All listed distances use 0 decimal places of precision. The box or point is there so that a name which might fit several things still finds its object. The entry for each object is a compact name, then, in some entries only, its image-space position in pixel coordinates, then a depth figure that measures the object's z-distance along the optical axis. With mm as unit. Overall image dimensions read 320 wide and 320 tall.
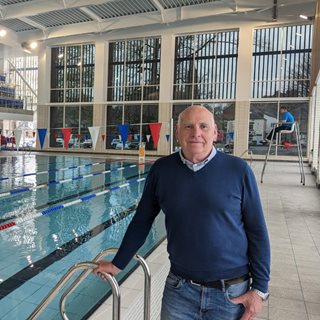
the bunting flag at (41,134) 15273
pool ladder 1346
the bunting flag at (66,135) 14825
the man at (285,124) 7359
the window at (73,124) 18391
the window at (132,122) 17141
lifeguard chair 7441
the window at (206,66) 15883
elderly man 1219
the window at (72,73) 18406
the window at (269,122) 14742
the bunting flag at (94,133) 14994
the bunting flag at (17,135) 15278
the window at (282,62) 14797
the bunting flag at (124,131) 13180
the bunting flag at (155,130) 12227
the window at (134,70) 17094
